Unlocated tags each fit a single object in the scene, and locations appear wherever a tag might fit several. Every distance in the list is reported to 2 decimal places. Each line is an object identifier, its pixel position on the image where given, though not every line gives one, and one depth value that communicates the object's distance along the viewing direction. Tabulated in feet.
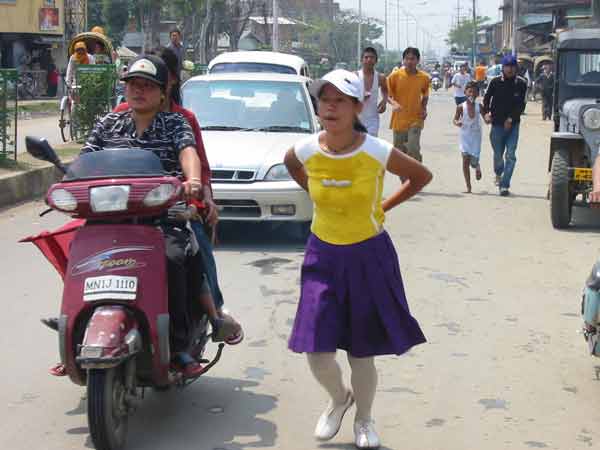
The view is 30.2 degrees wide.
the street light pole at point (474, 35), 346.64
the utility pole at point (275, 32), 163.24
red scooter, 15.43
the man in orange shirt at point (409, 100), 47.47
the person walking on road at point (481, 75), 148.26
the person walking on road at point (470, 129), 47.95
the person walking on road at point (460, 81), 103.65
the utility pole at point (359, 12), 291.54
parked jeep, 38.45
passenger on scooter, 17.70
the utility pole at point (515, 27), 201.65
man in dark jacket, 47.01
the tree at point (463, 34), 575.38
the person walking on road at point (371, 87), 45.62
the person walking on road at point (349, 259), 15.89
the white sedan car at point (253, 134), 33.55
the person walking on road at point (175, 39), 62.48
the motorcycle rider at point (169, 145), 16.74
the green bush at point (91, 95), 57.62
